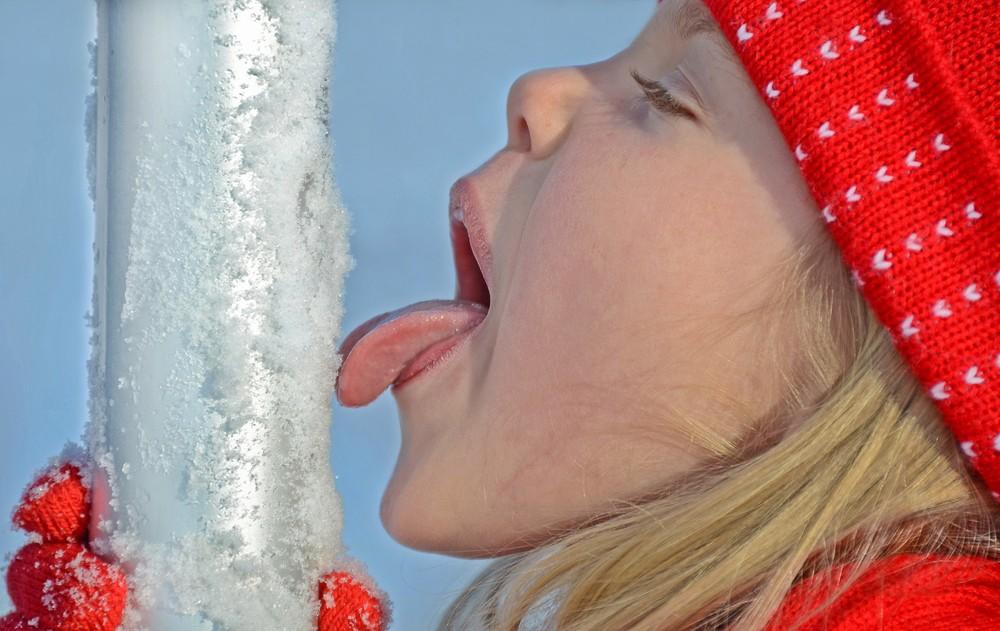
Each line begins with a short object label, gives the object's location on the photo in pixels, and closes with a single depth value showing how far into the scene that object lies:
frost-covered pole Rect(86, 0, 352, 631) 1.06
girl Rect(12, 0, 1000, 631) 1.09
